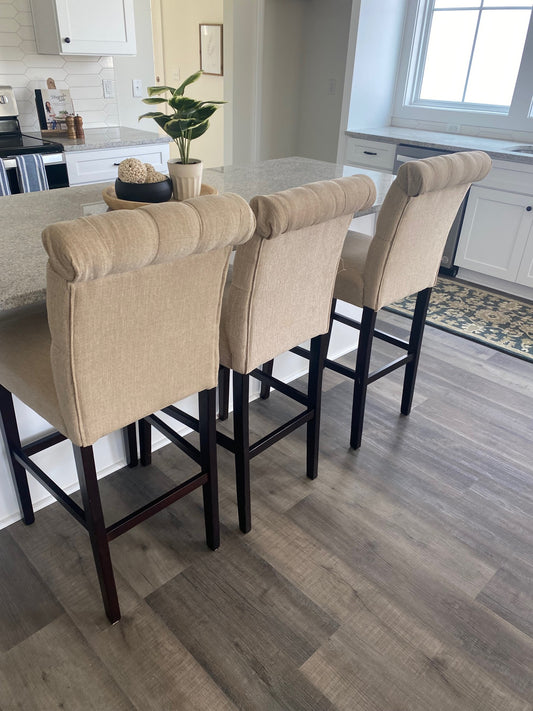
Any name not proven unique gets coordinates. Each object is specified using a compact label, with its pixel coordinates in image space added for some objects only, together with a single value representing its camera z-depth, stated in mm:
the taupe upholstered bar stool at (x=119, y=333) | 972
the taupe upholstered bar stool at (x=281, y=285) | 1335
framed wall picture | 5402
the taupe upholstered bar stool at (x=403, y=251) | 1745
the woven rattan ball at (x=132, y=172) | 1529
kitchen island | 1229
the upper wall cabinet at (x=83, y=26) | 3287
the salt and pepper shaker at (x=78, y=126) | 3498
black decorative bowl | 1528
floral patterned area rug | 3186
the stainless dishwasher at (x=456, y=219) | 3869
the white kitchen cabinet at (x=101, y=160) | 3340
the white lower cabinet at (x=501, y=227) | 3531
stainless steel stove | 3056
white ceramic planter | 1613
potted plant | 1520
